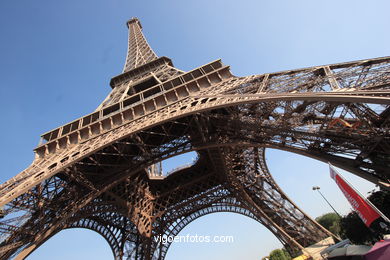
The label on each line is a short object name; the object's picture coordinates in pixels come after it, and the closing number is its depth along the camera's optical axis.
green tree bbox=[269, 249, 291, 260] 51.72
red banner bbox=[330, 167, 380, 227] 5.61
